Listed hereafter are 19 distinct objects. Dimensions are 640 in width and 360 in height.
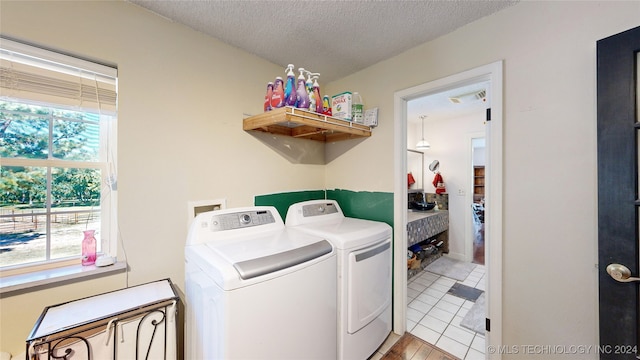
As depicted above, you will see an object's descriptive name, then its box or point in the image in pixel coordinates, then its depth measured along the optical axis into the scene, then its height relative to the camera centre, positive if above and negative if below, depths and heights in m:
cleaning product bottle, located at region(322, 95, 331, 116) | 1.84 +0.60
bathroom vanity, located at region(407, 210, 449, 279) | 2.97 -0.78
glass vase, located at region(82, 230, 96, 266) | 1.25 -0.37
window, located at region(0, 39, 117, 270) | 1.09 +0.13
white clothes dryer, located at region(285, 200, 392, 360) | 1.46 -0.65
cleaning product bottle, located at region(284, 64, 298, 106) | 1.55 +0.59
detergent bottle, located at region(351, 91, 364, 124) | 2.00 +0.60
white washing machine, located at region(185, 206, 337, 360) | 1.00 -0.54
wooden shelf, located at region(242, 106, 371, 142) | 1.51 +0.41
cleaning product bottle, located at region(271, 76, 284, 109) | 1.58 +0.58
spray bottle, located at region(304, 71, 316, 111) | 1.67 +0.64
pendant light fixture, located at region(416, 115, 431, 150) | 3.80 +0.57
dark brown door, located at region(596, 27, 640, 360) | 0.97 -0.06
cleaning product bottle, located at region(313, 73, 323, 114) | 1.71 +0.60
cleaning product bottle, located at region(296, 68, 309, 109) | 1.57 +0.57
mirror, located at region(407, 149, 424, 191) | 4.12 +0.19
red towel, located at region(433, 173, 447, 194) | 3.92 -0.09
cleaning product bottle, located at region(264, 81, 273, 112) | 1.64 +0.58
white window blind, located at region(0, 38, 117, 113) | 1.07 +0.51
